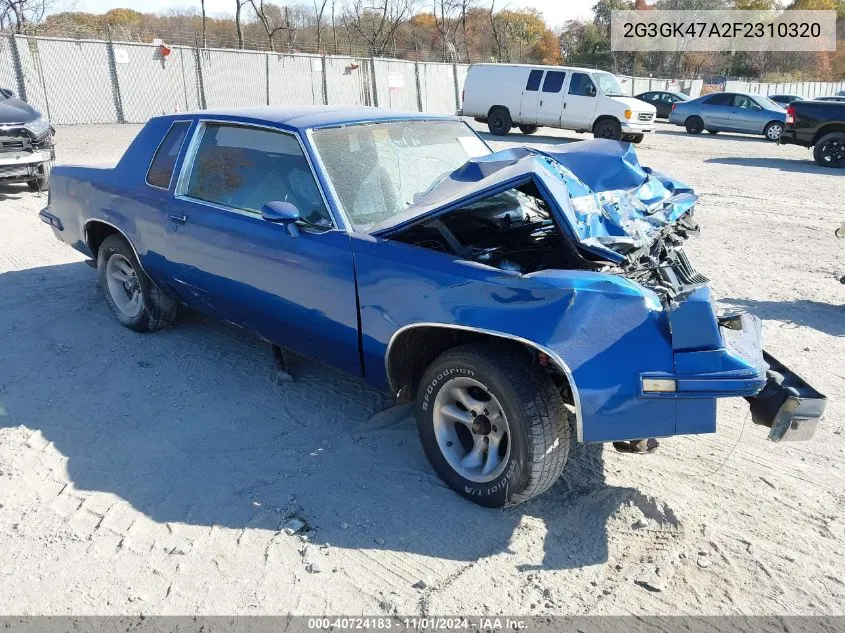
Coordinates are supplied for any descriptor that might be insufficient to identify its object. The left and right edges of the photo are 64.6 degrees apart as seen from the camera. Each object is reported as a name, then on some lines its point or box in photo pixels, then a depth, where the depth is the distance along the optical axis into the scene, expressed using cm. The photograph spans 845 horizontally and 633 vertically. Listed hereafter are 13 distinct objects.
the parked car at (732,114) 2134
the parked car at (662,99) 2852
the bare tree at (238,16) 3438
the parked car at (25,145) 988
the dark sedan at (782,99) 2943
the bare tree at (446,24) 4524
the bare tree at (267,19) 3622
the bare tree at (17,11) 2792
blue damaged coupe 263
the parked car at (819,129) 1438
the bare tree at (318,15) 4116
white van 1862
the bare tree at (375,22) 4269
